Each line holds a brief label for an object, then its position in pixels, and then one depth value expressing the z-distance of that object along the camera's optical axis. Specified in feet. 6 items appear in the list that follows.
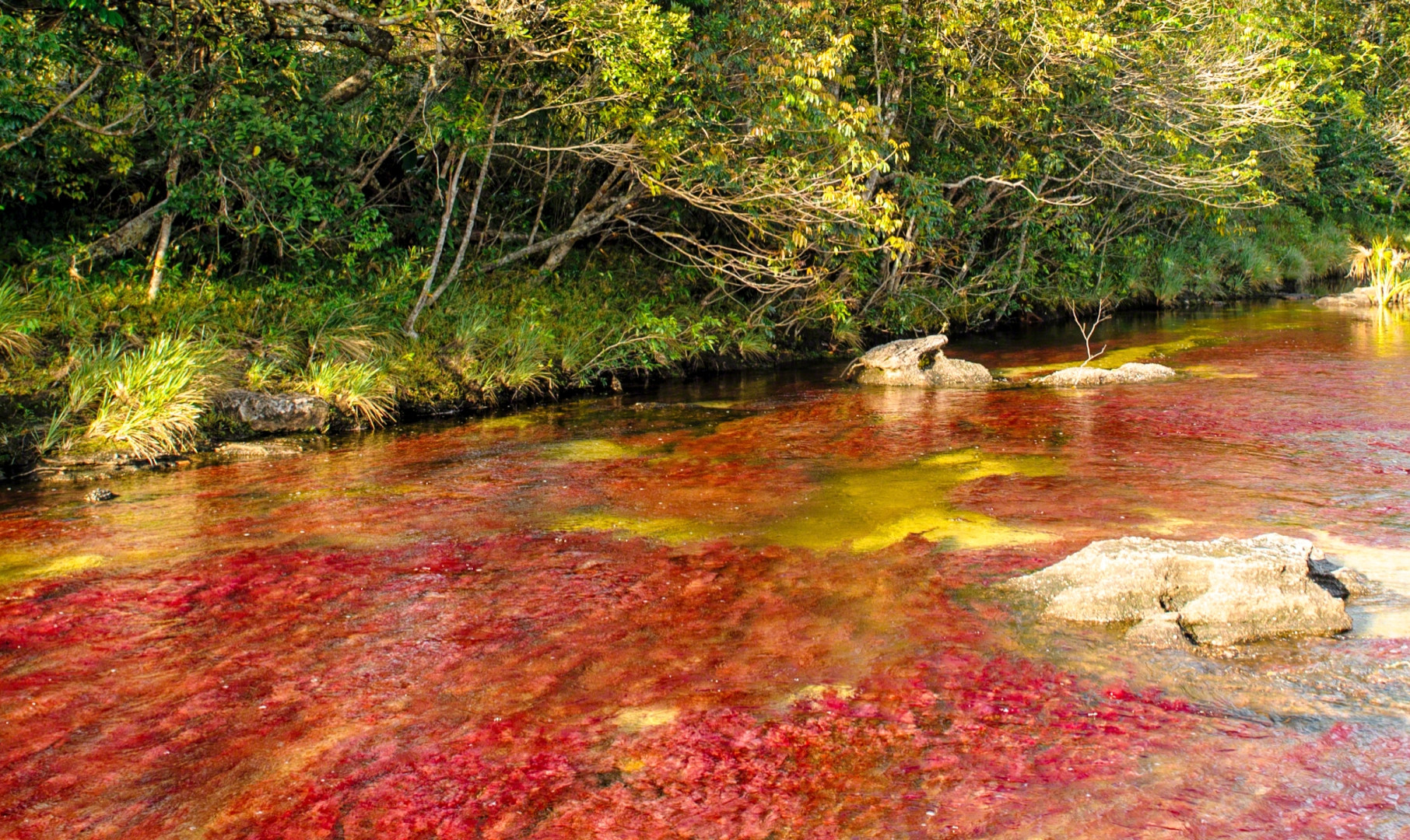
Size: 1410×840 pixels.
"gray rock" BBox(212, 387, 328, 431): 35.42
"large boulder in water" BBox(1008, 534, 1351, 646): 16.46
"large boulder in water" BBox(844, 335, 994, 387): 44.91
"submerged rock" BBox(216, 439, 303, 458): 33.32
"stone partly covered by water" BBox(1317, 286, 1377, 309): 70.13
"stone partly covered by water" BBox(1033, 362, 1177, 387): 42.47
